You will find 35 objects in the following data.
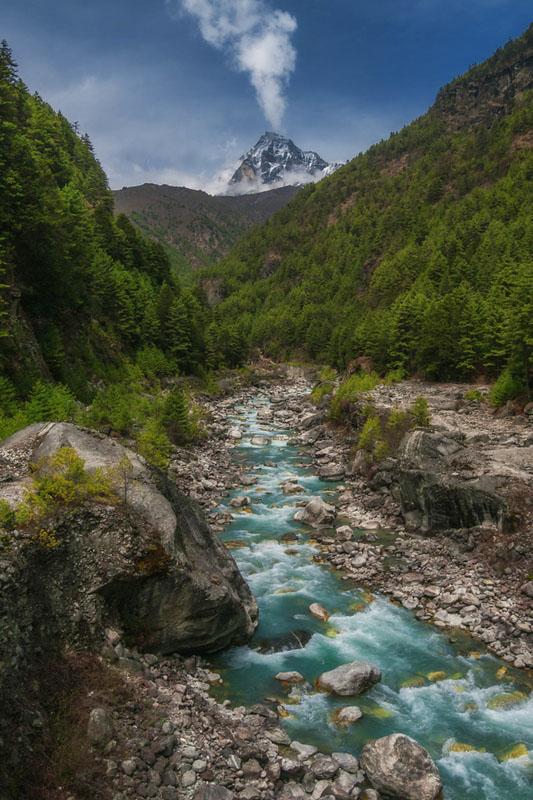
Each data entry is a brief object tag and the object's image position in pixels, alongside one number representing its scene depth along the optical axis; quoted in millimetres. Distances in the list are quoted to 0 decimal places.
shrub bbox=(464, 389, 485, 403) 39688
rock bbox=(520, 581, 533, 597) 14617
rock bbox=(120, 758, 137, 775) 7367
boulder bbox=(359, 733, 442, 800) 8352
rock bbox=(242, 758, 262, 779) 8250
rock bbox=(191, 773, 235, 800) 7488
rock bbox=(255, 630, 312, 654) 13242
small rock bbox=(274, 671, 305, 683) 11820
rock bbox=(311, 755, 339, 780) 8609
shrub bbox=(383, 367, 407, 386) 56581
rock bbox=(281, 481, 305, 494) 27766
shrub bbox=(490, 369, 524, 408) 34969
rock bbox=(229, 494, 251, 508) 25125
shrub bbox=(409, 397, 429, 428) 29219
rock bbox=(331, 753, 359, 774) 8859
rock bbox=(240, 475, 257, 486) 29234
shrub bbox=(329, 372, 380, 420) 42344
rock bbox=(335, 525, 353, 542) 20562
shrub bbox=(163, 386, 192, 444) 34438
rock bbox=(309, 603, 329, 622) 15053
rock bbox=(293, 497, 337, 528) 22500
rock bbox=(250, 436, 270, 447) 40531
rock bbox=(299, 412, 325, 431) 45625
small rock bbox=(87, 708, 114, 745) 7520
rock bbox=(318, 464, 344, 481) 29933
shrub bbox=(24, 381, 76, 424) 21647
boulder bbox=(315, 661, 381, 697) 11398
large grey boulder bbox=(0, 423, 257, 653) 8914
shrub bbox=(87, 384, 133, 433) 28422
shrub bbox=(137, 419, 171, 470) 24688
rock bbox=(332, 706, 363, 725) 10391
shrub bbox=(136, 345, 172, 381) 53125
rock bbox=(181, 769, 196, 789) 7625
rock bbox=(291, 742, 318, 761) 9117
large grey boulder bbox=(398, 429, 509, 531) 18359
